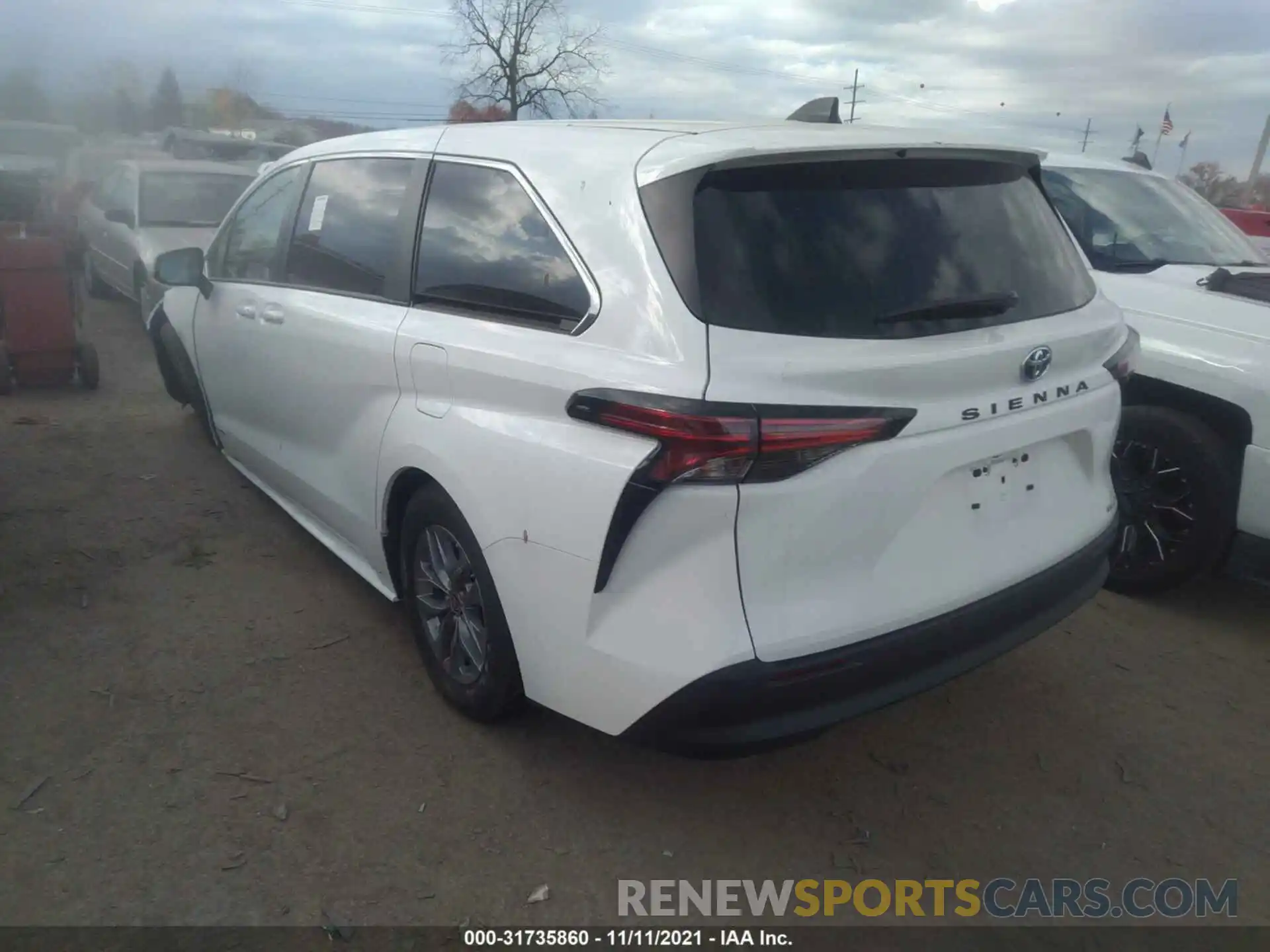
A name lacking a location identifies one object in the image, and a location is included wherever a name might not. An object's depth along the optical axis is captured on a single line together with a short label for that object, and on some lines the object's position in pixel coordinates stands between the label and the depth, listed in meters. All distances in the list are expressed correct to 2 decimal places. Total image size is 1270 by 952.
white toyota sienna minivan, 2.25
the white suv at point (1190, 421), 3.82
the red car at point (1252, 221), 11.94
